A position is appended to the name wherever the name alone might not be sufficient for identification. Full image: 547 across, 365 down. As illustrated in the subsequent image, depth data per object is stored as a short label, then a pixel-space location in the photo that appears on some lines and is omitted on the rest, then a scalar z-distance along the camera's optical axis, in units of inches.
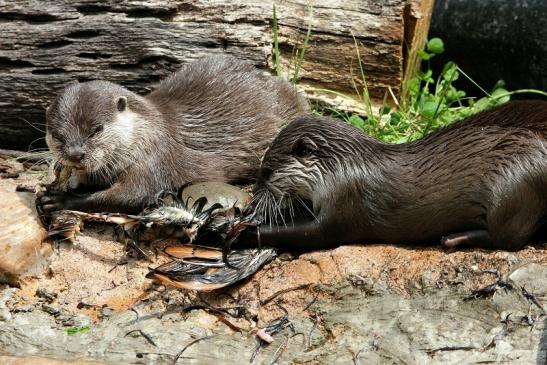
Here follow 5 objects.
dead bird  278.4
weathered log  365.4
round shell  304.3
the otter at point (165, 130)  311.7
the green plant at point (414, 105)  376.8
